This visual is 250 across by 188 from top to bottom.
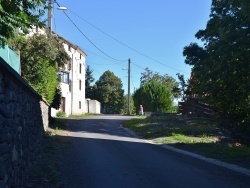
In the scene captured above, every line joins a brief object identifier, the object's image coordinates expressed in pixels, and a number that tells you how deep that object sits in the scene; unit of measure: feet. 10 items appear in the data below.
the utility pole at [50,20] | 85.00
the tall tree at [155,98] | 187.93
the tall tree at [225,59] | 44.42
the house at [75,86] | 158.51
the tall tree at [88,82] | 247.64
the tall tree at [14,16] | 27.35
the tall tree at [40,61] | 70.44
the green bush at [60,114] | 136.26
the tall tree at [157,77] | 304.50
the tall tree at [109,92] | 250.16
